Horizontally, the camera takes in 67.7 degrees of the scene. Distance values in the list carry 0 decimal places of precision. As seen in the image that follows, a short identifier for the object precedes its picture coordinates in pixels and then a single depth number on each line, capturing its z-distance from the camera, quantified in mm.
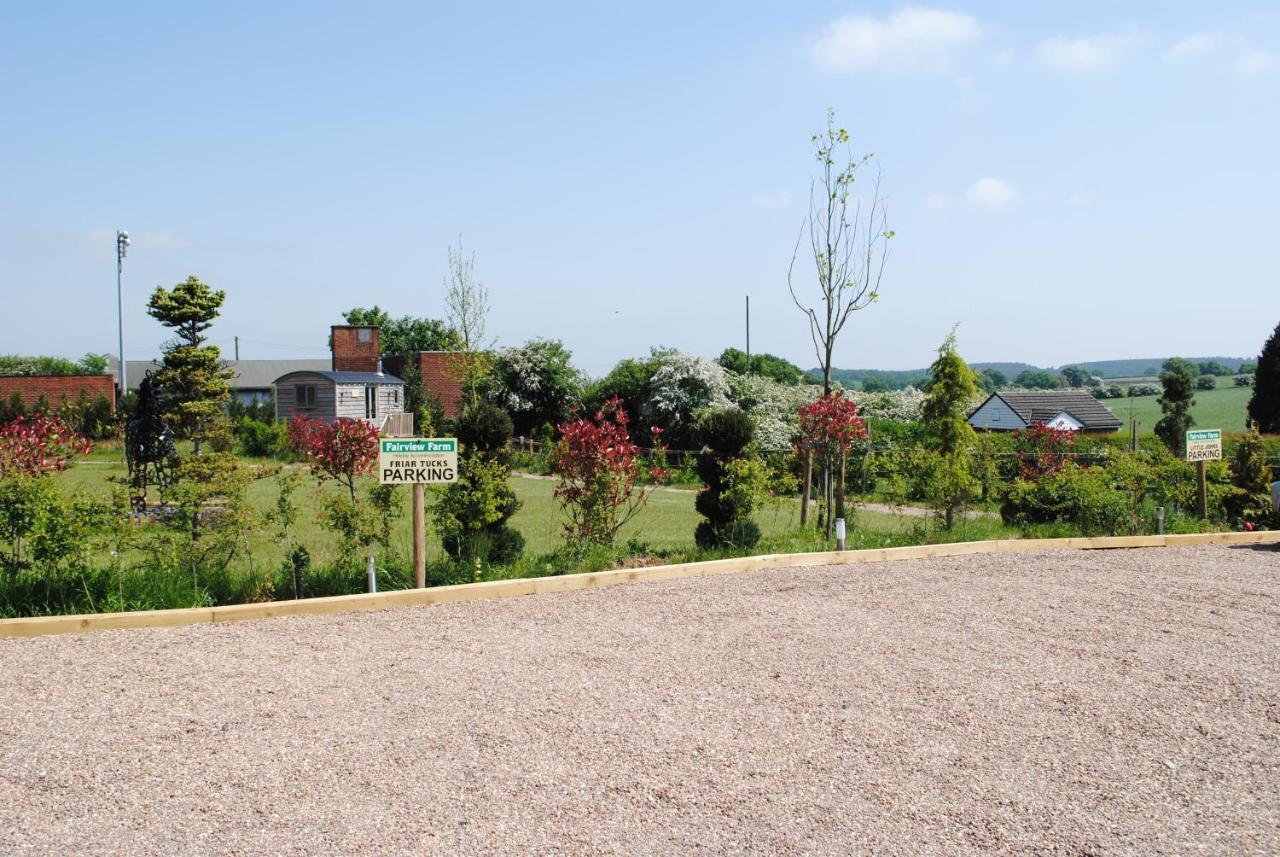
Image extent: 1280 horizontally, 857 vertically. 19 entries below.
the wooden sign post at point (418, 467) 8289
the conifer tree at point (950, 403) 13531
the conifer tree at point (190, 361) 16719
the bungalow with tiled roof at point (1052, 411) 34247
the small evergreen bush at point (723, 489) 10680
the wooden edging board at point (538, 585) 7227
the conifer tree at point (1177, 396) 28781
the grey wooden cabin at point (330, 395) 38125
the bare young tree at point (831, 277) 13289
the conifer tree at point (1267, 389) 33625
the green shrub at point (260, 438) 28578
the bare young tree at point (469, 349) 31359
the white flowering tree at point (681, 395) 27562
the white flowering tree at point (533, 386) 32688
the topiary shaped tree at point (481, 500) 9281
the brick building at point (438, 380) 42456
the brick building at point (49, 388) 37281
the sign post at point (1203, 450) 12180
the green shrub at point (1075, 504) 11875
